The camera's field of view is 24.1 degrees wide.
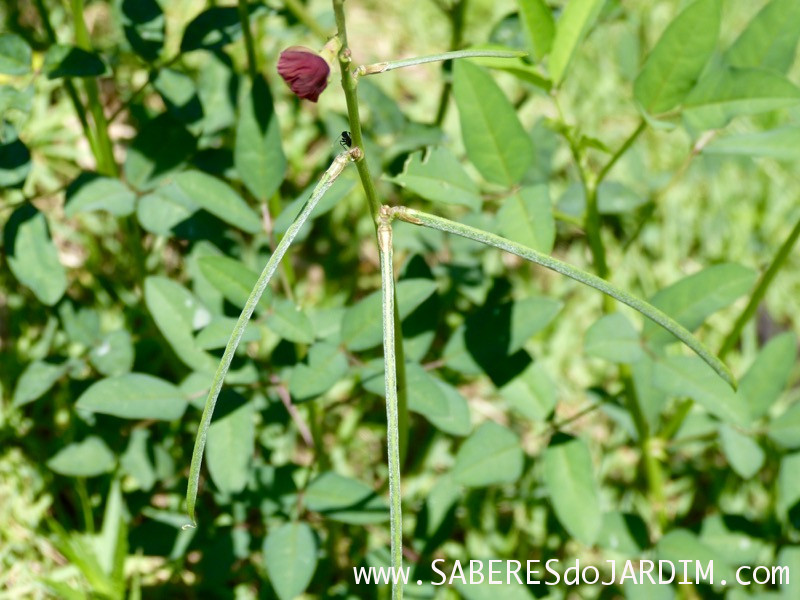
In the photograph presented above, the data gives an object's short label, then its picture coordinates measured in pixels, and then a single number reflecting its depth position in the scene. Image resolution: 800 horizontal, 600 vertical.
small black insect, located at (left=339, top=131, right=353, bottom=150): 0.51
